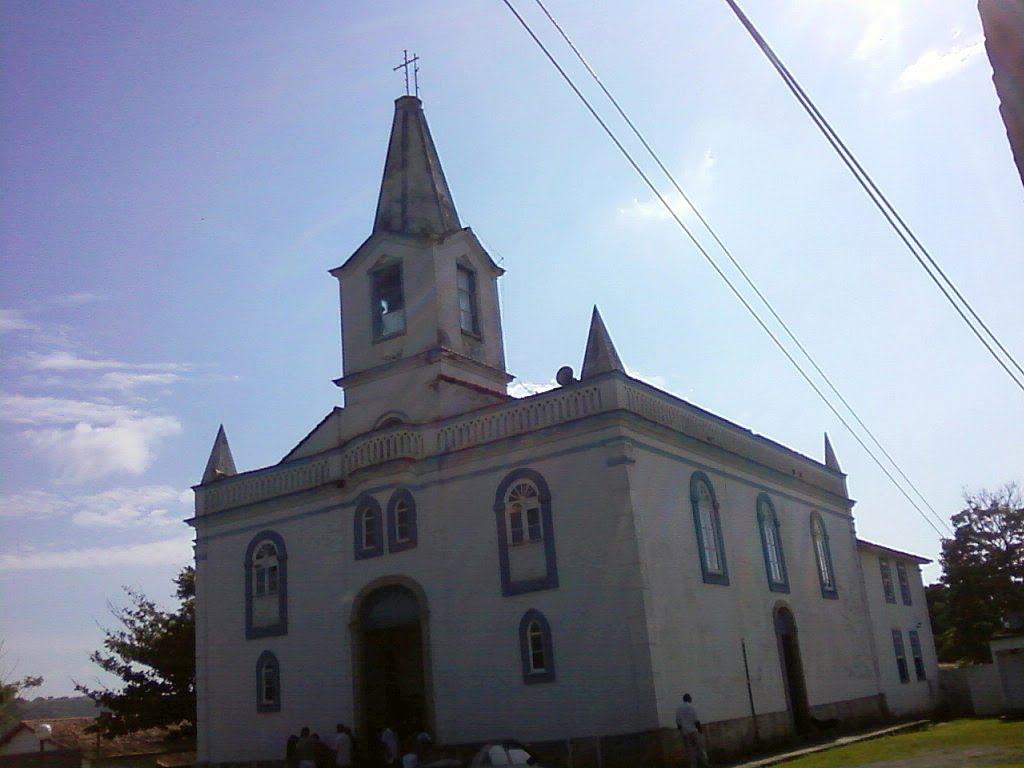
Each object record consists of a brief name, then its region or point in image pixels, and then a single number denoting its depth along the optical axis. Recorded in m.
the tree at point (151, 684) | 38.41
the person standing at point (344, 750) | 24.64
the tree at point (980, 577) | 52.66
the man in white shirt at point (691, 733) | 21.16
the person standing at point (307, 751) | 24.26
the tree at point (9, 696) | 51.00
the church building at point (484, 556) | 23.03
